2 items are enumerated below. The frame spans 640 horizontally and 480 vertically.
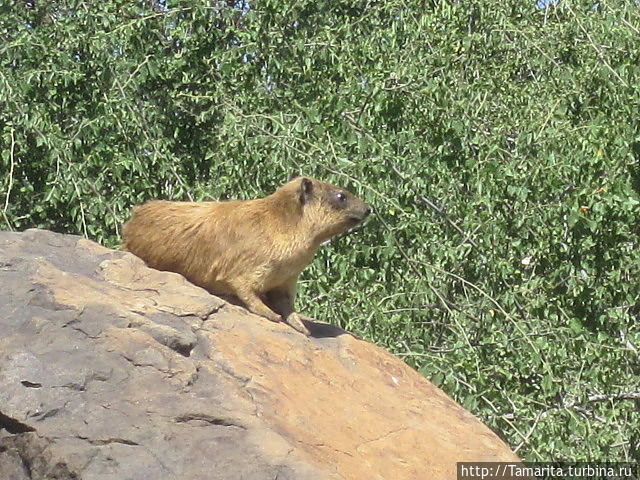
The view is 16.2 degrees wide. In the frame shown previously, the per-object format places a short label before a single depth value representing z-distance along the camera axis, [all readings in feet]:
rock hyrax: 38.96
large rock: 26.45
